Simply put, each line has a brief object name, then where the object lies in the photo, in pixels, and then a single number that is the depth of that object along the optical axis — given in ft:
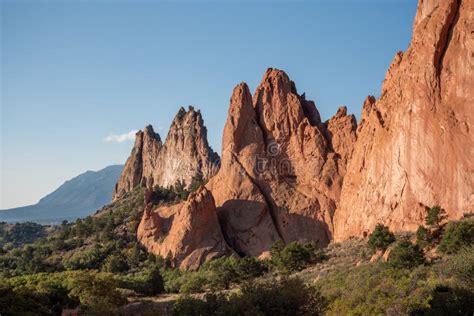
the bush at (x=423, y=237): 134.00
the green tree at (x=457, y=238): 121.39
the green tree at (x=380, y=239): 148.05
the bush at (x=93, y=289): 142.61
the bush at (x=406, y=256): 120.57
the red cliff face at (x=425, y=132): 151.12
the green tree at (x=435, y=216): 145.38
